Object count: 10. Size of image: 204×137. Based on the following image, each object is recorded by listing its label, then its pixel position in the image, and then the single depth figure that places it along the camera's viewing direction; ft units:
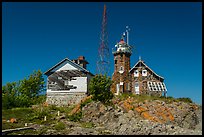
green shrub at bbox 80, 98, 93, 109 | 93.02
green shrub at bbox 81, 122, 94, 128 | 76.17
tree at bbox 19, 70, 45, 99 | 130.82
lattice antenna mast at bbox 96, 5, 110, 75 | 125.08
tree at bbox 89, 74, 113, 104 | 94.99
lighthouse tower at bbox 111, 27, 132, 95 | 132.57
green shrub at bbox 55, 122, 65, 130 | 69.34
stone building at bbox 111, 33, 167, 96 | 131.64
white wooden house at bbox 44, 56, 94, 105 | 118.62
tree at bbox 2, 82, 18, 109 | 114.01
